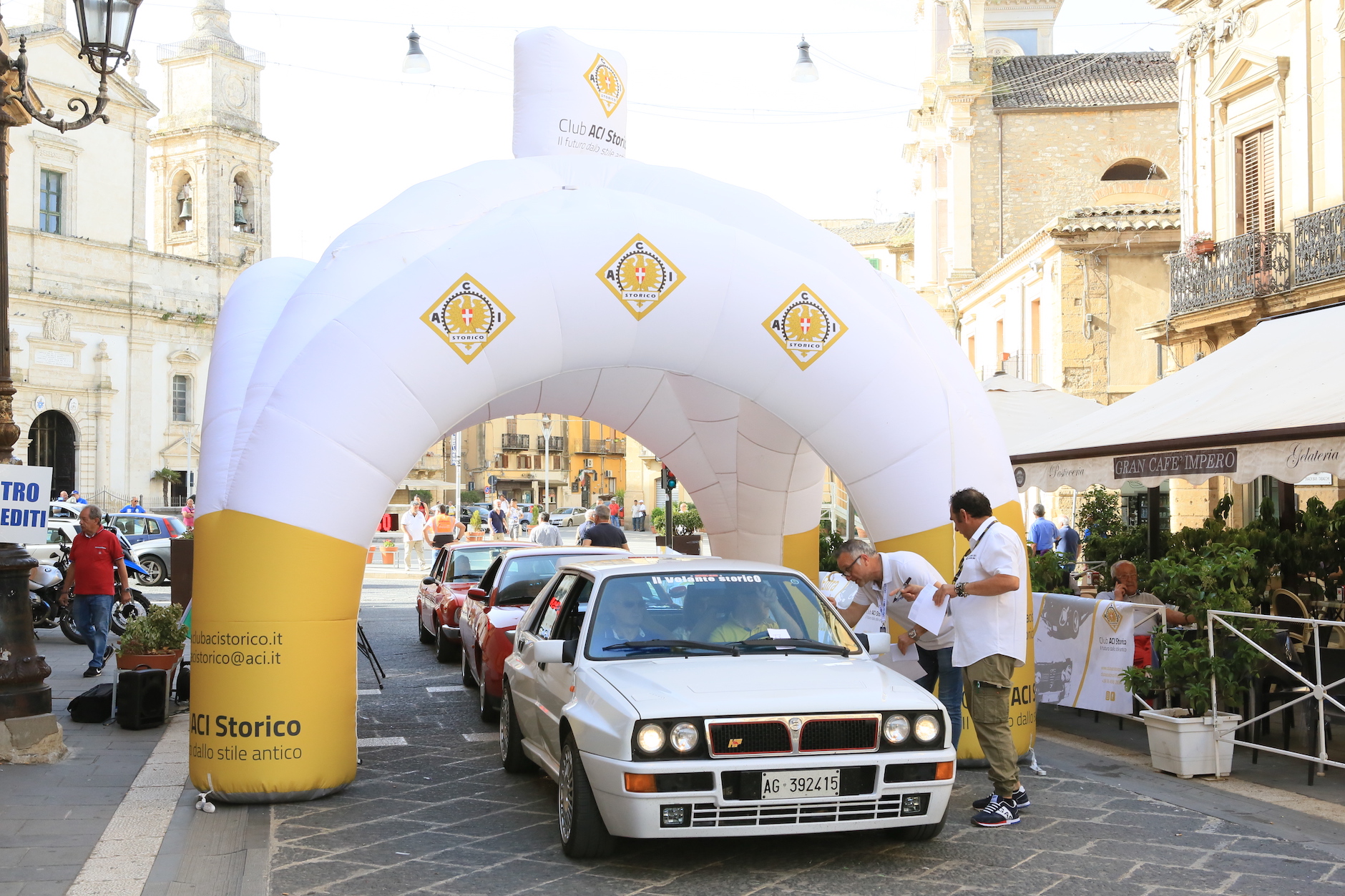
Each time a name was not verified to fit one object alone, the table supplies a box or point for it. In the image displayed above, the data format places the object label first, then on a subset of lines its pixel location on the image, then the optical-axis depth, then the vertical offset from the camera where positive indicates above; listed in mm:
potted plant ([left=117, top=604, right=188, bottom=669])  10383 -1295
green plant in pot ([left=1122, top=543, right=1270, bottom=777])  8023 -1216
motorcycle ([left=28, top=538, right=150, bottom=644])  15922 -1589
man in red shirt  12406 -885
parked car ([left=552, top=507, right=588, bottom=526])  67938 -1910
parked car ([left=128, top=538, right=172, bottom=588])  25688 -1542
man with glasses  7562 -701
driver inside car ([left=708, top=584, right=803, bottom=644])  6641 -717
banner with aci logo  9578 -1322
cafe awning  8664 +465
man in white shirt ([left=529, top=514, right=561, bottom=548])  23125 -958
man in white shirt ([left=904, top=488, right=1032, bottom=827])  6633 -813
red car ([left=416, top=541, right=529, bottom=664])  14047 -1191
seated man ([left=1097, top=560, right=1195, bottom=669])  9109 -898
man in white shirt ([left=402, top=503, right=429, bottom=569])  31312 -1175
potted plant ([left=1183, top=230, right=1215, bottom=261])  20016 +3796
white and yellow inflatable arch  7219 +734
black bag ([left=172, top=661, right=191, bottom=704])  11352 -1827
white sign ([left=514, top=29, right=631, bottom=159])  9289 +2842
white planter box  7996 -1659
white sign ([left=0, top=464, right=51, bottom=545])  8609 -169
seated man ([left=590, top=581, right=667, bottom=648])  6602 -721
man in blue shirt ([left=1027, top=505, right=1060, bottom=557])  18859 -780
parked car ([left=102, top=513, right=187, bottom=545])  29156 -1027
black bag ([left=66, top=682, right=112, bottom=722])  10406 -1851
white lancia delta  5504 -1093
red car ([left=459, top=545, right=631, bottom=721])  9969 -1068
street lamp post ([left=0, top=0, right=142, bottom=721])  8570 +856
